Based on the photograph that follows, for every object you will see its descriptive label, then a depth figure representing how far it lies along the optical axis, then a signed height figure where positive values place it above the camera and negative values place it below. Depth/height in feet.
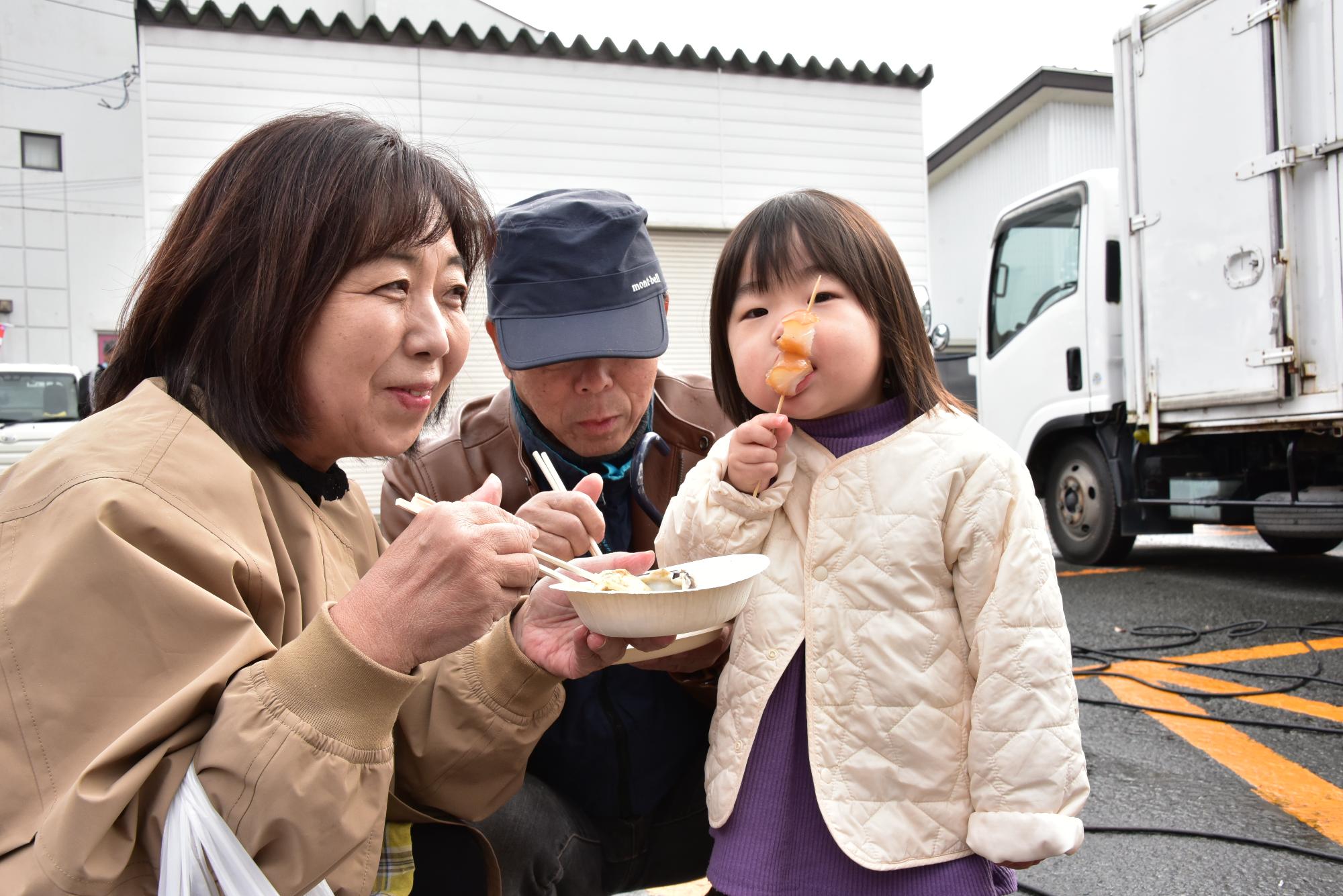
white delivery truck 18.13 +3.50
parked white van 38.99 +3.37
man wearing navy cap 6.84 -0.10
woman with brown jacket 3.41 -0.48
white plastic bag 3.40 -1.51
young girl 5.34 -1.09
